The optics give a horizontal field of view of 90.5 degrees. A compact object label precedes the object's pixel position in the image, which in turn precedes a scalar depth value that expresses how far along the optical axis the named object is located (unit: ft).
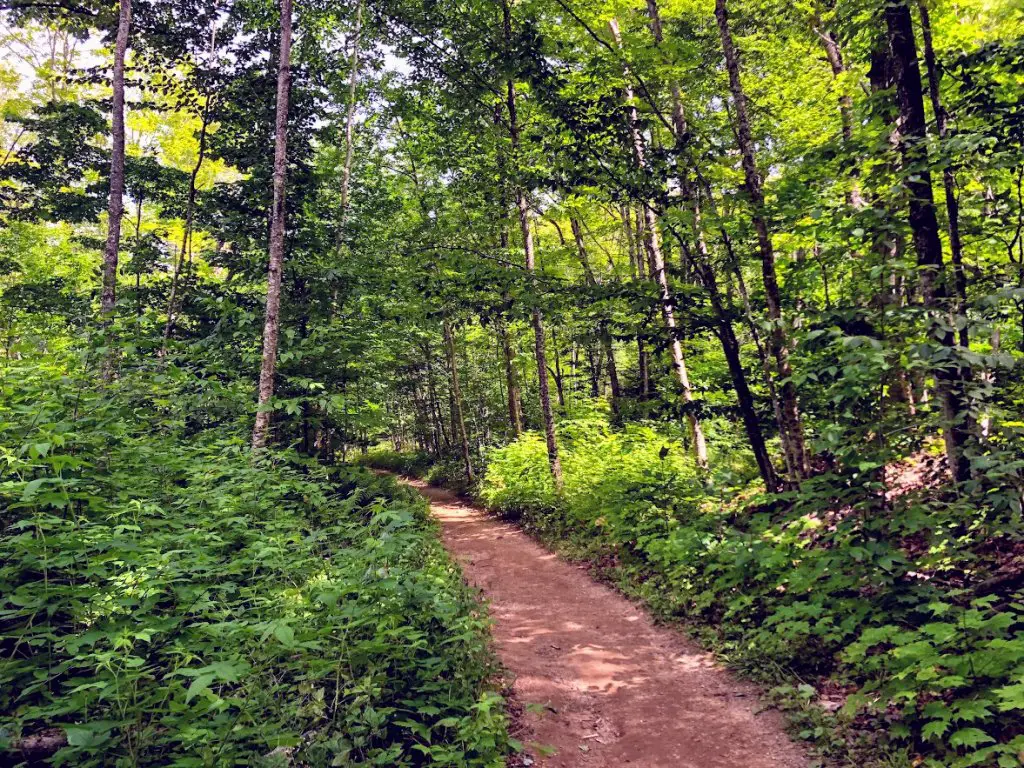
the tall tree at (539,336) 42.63
